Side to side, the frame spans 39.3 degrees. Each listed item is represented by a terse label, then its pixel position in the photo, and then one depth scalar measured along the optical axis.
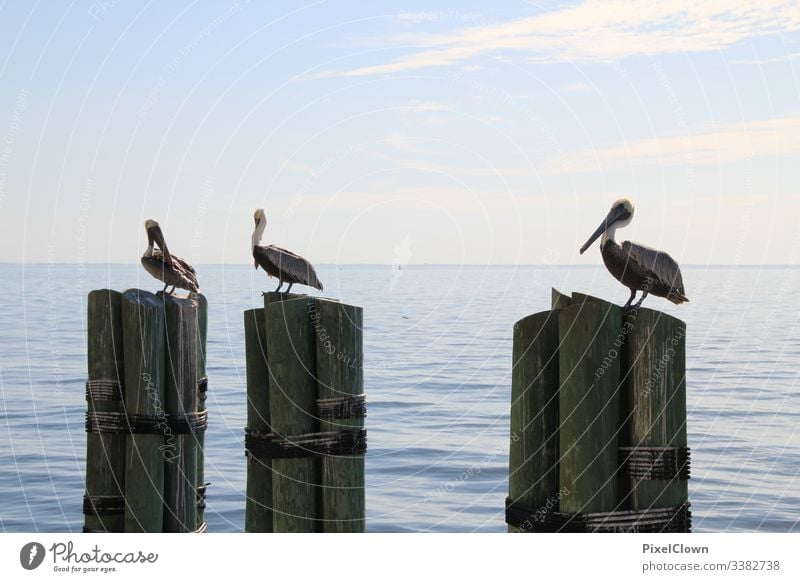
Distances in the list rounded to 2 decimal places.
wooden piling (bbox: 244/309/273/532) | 9.55
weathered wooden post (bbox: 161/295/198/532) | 10.01
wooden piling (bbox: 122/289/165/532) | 9.84
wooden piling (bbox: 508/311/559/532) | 7.45
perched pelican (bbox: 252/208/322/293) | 14.44
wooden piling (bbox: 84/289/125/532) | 9.99
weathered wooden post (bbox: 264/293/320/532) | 9.08
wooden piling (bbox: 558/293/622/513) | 7.17
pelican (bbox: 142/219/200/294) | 14.52
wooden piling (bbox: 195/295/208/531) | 10.85
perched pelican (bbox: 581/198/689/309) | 9.70
